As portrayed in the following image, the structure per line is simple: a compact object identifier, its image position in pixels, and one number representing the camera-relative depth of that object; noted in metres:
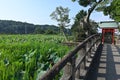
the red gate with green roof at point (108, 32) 11.68
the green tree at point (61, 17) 22.71
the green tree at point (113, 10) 12.89
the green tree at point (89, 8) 12.08
